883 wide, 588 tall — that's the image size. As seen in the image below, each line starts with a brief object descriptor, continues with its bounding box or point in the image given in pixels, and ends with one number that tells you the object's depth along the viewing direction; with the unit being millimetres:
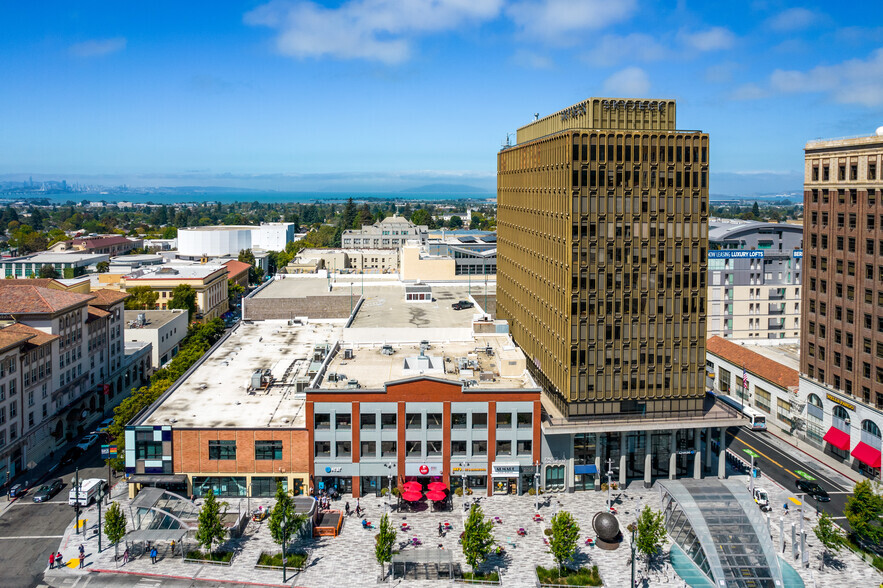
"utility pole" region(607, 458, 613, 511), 70088
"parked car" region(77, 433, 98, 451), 85500
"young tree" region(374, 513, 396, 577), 55844
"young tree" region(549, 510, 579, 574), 55750
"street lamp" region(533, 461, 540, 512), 72788
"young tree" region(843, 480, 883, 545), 58012
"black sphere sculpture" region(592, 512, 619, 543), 61125
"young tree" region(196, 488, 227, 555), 58219
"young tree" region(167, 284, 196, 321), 146000
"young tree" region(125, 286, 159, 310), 146000
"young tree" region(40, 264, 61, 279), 189975
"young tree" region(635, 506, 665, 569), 56625
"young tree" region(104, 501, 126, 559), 58312
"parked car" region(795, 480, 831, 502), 70938
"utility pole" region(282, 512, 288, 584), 57550
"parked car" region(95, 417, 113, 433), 91162
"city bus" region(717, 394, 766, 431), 92875
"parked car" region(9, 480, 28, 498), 71125
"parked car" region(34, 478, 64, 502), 70262
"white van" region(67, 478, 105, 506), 68250
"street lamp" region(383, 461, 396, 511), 71769
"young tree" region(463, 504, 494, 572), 55781
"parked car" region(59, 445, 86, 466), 81150
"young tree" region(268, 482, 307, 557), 58000
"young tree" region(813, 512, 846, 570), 57438
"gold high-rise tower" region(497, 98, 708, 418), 70562
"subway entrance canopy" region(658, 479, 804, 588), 54875
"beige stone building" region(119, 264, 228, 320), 155125
